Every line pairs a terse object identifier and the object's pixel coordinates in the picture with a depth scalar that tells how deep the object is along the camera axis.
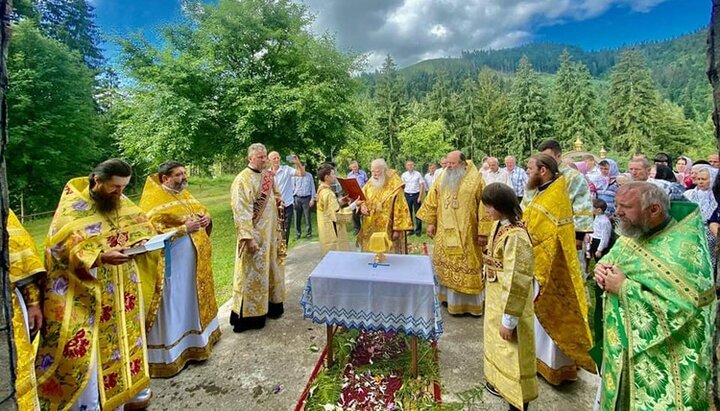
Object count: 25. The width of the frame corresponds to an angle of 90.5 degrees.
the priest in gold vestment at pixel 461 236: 4.80
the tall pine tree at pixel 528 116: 37.00
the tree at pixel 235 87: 12.52
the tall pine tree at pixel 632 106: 33.56
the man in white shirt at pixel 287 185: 8.81
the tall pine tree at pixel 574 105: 36.28
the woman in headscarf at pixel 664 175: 5.00
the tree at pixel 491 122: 40.56
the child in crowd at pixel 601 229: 6.26
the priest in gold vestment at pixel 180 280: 3.49
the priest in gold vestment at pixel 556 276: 3.12
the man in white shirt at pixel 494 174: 9.57
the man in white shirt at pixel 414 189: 10.61
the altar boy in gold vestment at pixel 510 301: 2.58
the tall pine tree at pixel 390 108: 37.06
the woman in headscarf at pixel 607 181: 7.27
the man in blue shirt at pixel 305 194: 9.83
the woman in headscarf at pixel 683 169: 6.80
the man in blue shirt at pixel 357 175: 9.81
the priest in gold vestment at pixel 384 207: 5.52
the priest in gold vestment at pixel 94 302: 2.40
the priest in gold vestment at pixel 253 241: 4.22
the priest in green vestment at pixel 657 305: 1.74
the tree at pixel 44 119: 13.73
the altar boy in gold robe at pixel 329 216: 5.70
